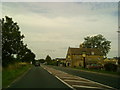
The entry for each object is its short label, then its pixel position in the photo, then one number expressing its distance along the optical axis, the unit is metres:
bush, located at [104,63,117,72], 19.64
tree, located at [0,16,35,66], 19.77
